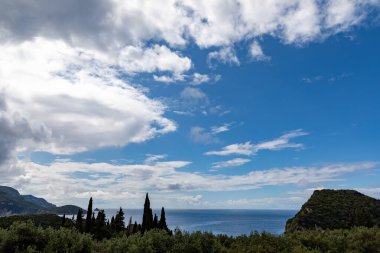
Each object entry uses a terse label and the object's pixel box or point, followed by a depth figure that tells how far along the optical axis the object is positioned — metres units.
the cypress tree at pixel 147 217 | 74.76
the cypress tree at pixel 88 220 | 74.19
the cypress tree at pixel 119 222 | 83.88
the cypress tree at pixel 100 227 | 71.38
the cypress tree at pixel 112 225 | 77.64
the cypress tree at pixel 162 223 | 75.78
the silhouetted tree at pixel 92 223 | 73.81
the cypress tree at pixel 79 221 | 78.38
